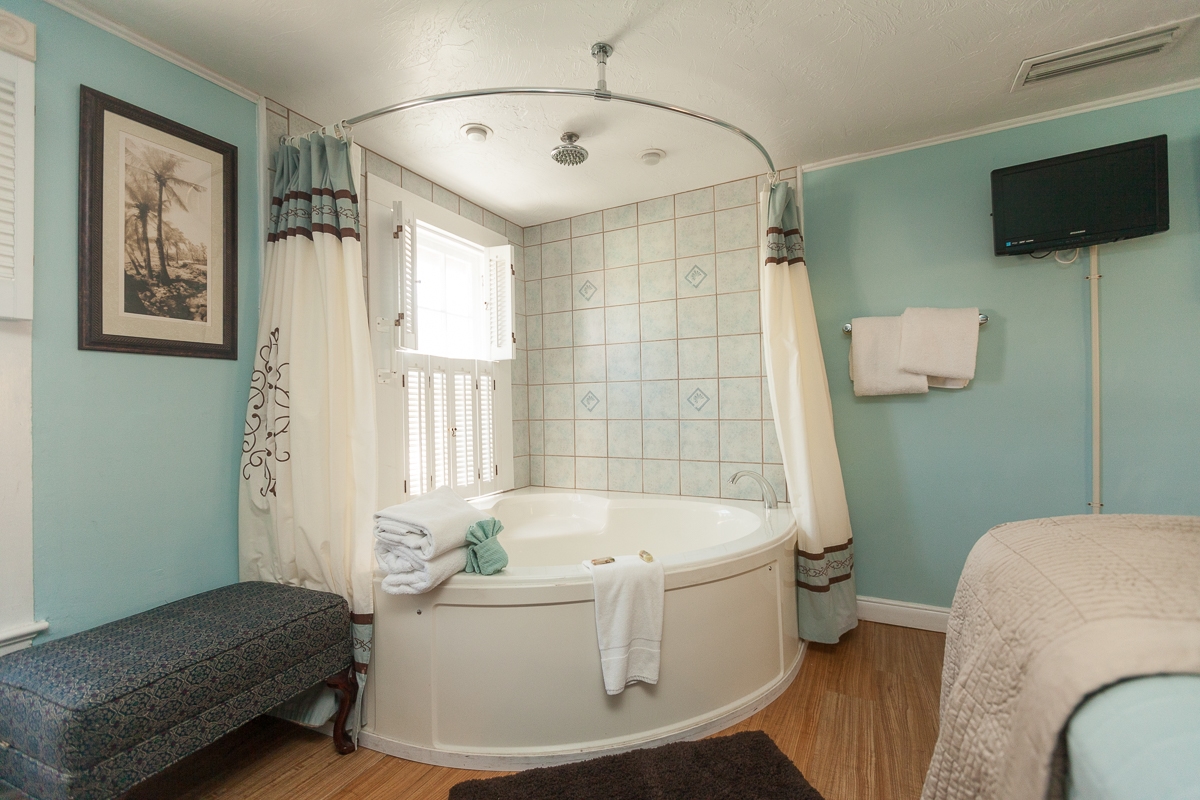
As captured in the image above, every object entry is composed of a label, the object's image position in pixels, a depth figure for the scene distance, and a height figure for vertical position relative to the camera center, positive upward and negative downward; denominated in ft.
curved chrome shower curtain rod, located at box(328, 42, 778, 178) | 5.26 +3.18
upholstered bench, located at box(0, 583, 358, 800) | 3.67 -2.17
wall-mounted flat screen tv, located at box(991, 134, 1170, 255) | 6.63 +2.62
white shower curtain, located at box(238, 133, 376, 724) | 5.95 +0.03
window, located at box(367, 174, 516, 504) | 7.84 +0.95
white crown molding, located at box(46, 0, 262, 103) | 5.00 +3.76
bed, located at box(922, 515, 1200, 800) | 1.15 -0.68
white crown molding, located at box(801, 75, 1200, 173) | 6.79 +3.92
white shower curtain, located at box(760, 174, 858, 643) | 7.52 -0.38
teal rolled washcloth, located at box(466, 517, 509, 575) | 5.72 -1.61
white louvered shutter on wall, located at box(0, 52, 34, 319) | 4.53 +1.91
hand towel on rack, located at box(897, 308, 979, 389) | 7.72 +0.85
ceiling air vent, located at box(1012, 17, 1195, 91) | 5.73 +3.92
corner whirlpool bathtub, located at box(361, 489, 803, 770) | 5.48 -2.85
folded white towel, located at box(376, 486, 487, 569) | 5.47 -1.29
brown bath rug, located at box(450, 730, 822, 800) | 4.92 -3.62
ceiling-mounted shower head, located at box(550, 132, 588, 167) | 7.34 +3.49
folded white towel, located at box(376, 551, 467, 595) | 5.38 -1.75
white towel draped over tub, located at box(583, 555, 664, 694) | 5.50 -2.29
